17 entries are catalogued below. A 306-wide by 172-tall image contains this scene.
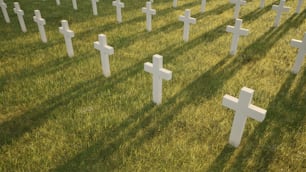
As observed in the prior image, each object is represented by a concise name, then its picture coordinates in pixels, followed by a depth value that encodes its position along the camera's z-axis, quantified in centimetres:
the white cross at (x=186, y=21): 640
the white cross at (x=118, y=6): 790
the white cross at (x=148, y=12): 710
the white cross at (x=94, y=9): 870
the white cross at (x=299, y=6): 852
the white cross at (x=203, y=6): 891
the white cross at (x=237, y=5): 815
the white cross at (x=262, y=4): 931
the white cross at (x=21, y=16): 716
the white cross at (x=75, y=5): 963
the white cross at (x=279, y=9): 729
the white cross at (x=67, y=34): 556
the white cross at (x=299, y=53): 478
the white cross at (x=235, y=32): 553
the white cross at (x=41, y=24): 639
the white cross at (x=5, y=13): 805
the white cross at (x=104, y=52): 469
